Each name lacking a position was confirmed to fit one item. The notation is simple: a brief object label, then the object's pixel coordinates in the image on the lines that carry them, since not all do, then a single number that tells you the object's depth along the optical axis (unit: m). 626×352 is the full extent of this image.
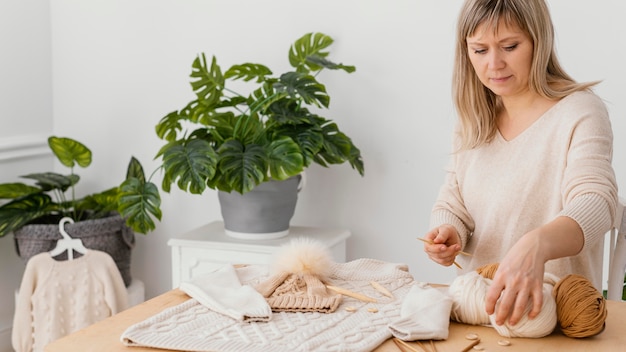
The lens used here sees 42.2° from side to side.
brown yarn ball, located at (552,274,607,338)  1.12
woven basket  2.73
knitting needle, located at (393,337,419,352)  1.09
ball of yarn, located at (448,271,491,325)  1.17
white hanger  2.70
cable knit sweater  1.09
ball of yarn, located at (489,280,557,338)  1.12
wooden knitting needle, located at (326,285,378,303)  1.28
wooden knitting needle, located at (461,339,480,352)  1.09
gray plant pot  2.56
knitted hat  1.24
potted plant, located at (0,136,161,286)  2.56
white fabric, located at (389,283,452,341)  1.12
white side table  2.51
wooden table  1.10
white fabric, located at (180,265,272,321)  1.19
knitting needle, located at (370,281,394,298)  1.30
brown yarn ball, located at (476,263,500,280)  1.23
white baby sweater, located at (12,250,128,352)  2.66
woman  1.41
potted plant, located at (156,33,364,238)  2.39
